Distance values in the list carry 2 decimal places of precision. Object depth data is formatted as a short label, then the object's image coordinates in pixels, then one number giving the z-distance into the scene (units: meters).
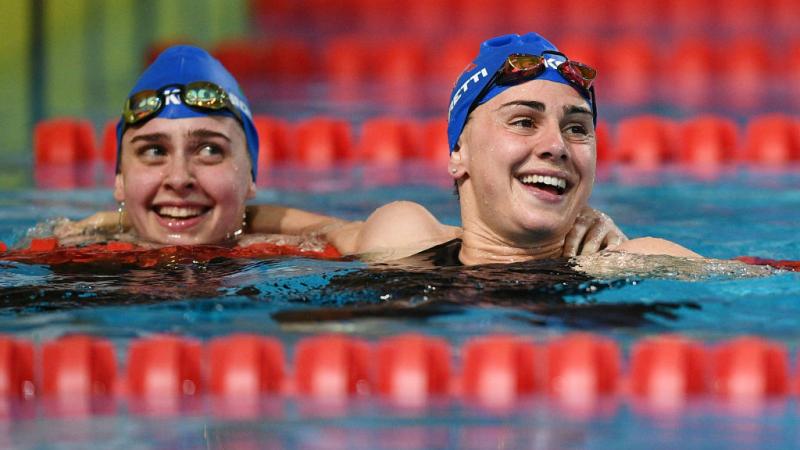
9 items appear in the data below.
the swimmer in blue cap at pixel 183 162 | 9.69
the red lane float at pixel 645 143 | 15.59
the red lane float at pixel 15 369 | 7.59
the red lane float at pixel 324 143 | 16.05
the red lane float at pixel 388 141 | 15.95
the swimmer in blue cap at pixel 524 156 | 8.44
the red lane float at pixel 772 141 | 15.57
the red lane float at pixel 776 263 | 8.89
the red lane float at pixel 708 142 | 15.55
